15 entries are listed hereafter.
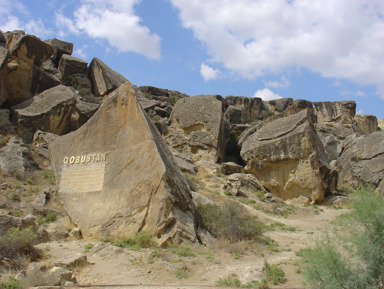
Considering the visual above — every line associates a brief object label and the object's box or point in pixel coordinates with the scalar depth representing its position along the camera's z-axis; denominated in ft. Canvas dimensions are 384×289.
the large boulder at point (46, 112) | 61.46
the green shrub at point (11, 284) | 18.29
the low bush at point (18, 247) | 22.97
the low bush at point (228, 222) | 31.37
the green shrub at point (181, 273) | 22.13
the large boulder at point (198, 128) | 73.61
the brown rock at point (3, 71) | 62.31
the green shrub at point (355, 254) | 15.10
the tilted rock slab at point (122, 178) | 29.30
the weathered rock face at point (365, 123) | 140.67
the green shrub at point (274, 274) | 21.31
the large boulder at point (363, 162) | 62.80
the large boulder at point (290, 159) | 54.70
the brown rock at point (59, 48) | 103.44
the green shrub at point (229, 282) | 20.31
